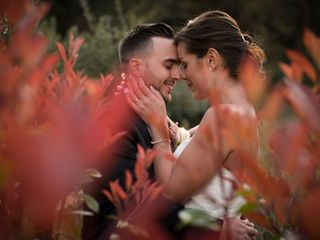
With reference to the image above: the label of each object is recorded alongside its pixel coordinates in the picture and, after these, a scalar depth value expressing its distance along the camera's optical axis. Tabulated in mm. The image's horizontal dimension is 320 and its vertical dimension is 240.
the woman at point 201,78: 2342
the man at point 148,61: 2783
